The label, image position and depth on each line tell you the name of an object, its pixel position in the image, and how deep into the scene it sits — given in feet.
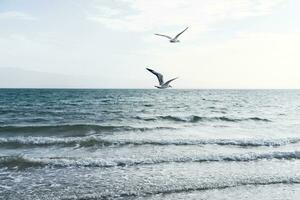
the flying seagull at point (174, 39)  55.00
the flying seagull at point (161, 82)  49.49
